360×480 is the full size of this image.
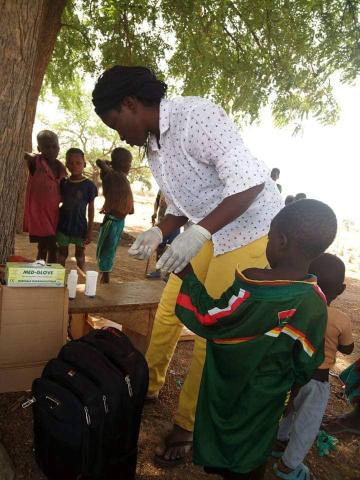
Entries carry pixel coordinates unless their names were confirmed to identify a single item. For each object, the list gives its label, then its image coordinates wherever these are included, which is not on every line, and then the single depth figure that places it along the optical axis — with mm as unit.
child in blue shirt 4184
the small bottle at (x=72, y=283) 2307
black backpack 1483
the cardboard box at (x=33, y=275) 1860
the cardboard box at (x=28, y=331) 1911
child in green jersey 1281
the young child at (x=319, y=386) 1857
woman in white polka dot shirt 1502
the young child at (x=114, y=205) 4367
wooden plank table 2252
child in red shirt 4008
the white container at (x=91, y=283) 2338
